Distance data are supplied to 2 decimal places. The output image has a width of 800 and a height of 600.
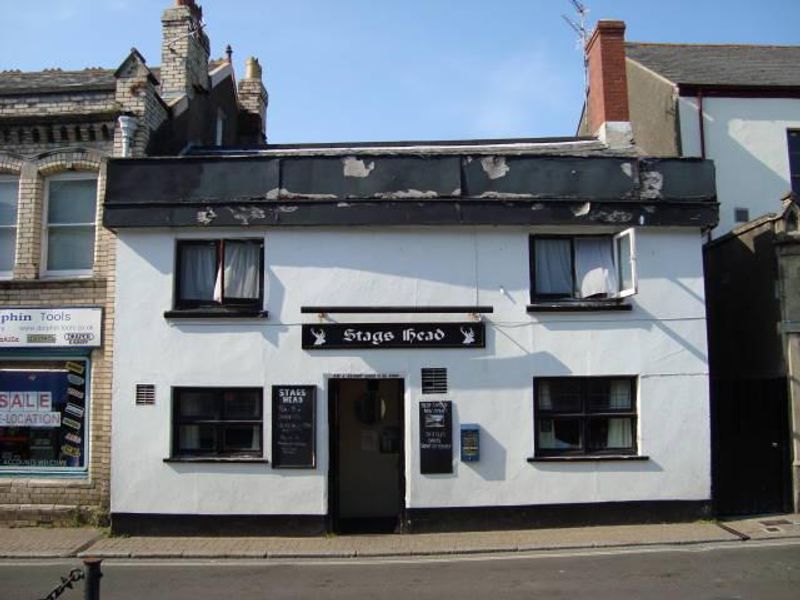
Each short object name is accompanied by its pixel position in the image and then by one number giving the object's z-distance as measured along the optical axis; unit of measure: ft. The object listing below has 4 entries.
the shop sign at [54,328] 39.34
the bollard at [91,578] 17.22
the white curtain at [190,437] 37.47
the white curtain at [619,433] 37.86
